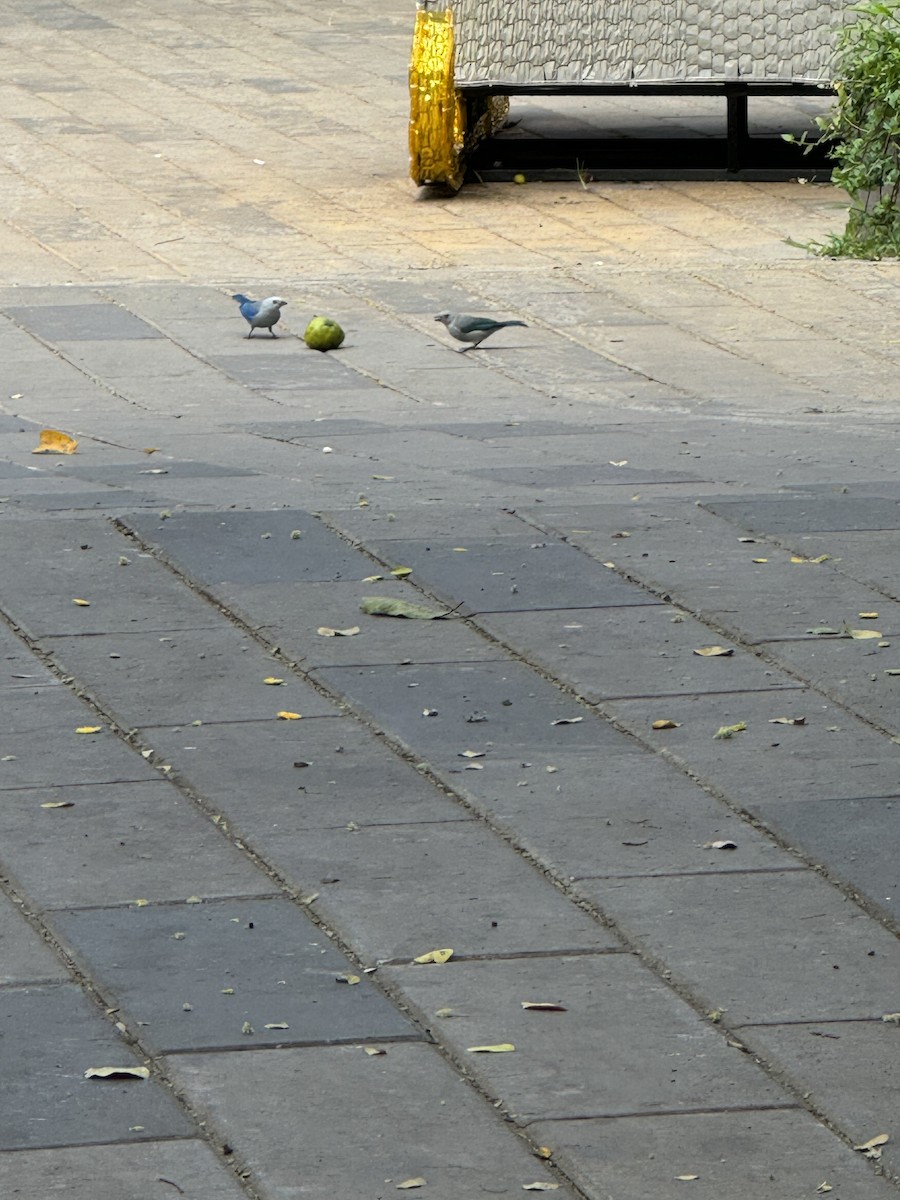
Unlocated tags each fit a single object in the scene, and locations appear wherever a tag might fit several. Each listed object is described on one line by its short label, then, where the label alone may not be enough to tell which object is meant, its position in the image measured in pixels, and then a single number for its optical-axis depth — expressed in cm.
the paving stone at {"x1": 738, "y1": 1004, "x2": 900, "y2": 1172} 579
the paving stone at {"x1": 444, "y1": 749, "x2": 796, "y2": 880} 747
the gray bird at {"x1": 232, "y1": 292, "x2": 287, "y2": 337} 1802
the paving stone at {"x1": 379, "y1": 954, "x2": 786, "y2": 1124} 591
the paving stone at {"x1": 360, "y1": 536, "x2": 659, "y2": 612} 1030
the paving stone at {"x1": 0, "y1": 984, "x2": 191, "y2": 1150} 565
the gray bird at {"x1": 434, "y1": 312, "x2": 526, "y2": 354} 1767
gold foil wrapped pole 2400
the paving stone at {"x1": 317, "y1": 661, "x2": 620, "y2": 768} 859
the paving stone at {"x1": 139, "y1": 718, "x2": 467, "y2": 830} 784
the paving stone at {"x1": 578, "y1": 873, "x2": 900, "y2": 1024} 648
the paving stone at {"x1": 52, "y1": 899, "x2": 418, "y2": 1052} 625
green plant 2153
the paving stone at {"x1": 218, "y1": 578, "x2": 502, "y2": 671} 957
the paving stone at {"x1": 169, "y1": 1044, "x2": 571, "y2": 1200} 546
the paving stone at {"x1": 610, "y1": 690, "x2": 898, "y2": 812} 816
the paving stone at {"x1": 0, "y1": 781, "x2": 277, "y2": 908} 721
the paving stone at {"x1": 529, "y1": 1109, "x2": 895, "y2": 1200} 545
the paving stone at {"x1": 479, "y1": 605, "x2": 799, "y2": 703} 925
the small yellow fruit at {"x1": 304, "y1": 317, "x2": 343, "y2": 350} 1783
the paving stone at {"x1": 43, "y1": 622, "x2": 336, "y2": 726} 892
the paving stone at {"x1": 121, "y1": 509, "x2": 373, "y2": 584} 1070
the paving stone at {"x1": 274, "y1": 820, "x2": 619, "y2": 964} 686
